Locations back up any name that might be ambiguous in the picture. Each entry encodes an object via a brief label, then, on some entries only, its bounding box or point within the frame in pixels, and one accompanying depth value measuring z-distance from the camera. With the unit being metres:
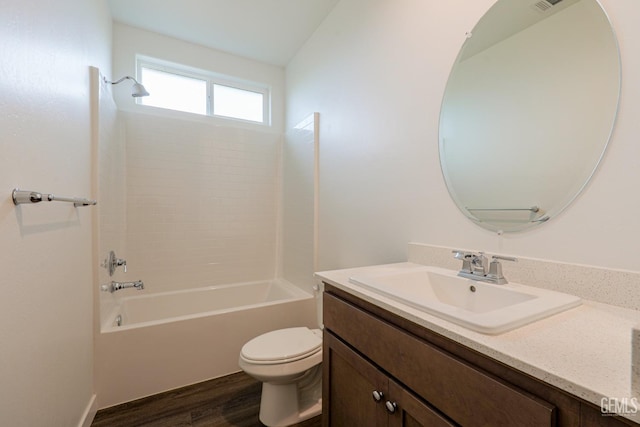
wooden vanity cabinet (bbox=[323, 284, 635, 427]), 0.50
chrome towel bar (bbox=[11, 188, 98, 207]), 0.83
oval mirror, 0.84
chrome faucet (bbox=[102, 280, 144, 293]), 1.97
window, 2.62
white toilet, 1.42
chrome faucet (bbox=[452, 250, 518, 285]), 0.97
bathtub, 1.71
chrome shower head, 2.02
